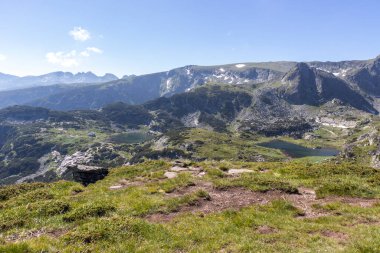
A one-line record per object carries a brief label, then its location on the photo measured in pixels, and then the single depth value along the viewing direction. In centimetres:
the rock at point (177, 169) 3503
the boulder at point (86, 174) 3378
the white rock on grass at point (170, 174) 3229
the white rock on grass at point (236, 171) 3335
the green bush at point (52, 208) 2177
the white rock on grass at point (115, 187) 2891
